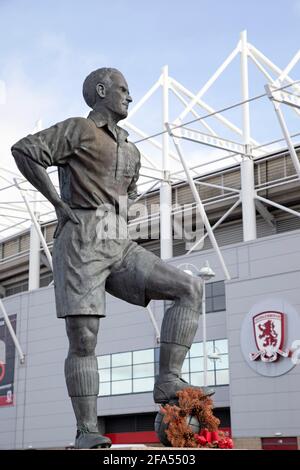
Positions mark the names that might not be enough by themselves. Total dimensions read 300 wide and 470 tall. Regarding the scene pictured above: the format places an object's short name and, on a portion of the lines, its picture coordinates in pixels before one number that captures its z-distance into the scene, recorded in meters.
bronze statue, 5.69
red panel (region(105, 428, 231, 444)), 38.44
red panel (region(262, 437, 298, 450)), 30.55
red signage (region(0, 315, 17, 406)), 44.56
